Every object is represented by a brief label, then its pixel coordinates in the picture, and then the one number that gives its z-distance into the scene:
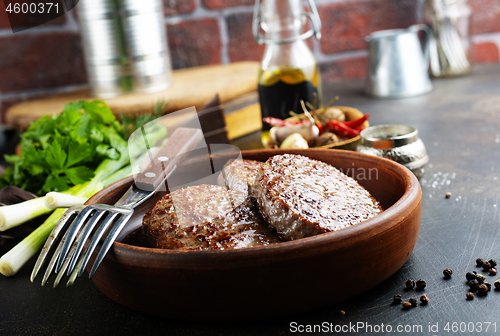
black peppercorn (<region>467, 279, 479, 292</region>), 0.36
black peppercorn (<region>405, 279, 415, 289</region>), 0.36
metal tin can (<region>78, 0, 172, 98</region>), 0.69
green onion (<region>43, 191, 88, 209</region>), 0.41
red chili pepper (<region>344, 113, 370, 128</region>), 0.57
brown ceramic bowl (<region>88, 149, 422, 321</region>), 0.32
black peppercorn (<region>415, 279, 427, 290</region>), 0.36
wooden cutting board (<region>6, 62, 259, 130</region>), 0.67
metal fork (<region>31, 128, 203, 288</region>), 0.34
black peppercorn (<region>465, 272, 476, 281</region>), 0.36
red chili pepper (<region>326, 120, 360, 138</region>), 0.56
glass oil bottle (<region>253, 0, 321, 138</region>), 0.61
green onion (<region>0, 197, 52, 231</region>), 0.43
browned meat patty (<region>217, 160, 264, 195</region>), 0.41
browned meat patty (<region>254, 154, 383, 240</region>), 0.35
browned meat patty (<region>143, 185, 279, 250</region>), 0.36
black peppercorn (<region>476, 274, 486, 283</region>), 0.36
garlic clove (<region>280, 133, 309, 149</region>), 0.53
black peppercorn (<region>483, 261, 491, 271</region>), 0.37
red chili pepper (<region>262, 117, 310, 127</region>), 0.58
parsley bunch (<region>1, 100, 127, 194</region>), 0.50
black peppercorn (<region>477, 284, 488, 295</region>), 0.35
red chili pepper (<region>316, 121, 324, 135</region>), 0.57
